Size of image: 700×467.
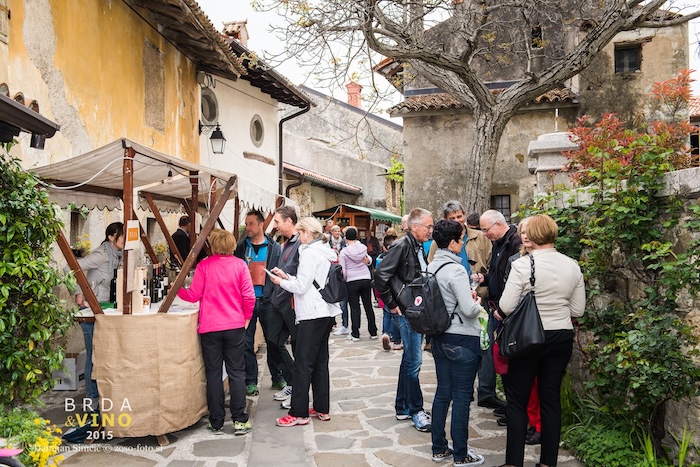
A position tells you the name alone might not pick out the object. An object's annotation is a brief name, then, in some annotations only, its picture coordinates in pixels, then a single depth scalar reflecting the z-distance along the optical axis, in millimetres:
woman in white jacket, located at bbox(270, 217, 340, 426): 5203
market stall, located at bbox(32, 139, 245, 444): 4797
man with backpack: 4863
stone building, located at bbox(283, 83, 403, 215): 26234
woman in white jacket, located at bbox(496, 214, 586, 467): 3936
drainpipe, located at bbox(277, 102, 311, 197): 18656
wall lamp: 12580
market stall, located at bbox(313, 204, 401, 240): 22125
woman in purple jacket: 9234
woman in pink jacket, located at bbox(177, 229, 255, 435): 5078
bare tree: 8555
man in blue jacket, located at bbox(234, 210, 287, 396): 6238
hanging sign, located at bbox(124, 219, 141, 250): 4879
